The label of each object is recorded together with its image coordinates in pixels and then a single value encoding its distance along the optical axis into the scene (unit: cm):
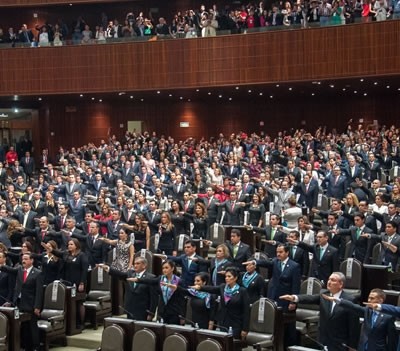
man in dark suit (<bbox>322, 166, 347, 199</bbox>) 1486
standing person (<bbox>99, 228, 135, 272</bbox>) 1070
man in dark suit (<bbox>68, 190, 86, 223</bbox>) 1518
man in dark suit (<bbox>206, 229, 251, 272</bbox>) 1038
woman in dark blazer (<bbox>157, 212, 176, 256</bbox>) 1195
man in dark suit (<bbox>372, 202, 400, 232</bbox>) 1087
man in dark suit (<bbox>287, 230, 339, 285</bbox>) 990
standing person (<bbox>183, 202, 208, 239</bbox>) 1287
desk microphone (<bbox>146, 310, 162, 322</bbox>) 937
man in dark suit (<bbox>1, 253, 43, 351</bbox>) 984
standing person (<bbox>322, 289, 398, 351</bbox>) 734
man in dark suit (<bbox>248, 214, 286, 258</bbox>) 1111
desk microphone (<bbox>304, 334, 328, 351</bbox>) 763
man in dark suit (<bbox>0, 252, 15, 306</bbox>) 1033
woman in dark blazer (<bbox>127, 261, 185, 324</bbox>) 902
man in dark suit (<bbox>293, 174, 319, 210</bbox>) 1457
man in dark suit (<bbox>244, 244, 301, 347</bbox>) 914
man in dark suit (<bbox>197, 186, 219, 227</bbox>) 1409
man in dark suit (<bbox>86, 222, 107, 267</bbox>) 1168
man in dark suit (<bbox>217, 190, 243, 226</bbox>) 1373
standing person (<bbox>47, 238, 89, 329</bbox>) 1071
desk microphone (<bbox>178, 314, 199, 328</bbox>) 889
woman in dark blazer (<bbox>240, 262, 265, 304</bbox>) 908
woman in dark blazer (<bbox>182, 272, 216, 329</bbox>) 896
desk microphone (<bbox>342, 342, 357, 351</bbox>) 761
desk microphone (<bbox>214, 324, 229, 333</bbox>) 859
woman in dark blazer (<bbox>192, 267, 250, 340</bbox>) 852
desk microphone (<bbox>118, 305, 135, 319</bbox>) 942
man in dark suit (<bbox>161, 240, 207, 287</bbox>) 995
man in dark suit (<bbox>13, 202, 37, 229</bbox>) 1400
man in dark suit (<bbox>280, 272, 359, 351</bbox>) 764
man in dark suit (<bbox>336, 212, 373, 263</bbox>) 1072
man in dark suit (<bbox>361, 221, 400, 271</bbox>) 1003
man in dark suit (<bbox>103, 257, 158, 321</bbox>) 936
